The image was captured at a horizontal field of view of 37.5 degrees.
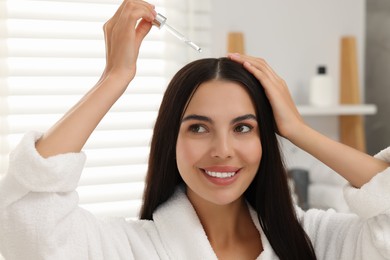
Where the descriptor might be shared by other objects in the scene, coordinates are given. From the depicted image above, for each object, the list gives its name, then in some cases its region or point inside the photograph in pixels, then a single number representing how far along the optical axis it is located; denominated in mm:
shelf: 2193
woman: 902
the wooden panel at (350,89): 2322
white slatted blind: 1847
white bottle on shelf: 2219
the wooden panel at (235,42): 2121
